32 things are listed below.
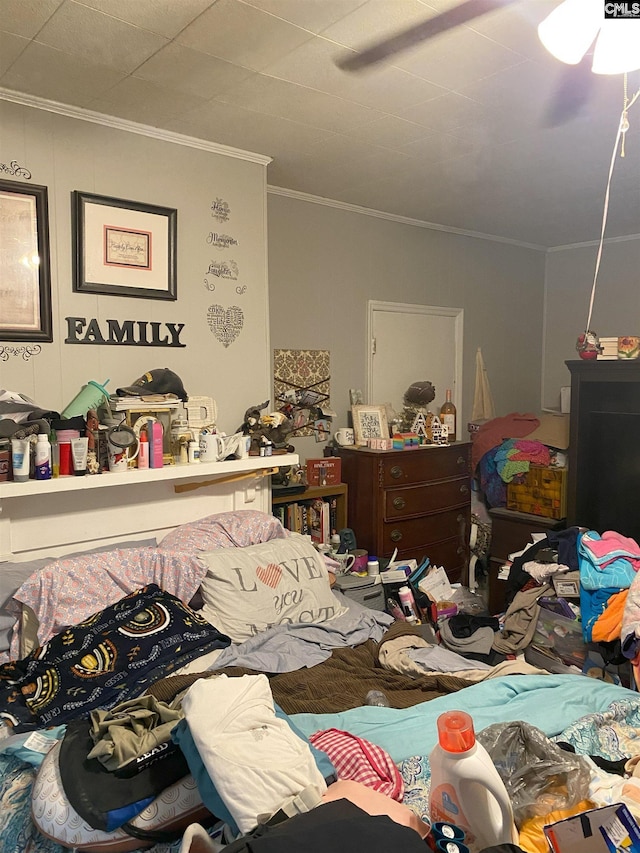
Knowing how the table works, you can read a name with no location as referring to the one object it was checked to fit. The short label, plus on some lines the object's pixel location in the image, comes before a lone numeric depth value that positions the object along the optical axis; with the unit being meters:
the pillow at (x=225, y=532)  2.63
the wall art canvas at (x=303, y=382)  3.77
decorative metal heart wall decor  2.97
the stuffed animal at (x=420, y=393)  4.38
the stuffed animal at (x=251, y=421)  3.07
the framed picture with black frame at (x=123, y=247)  2.55
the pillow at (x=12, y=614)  2.19
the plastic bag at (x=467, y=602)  3.65
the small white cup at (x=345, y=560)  3.43
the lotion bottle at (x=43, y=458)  2.33
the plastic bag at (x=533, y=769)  1.32
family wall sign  2.57
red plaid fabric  1.45
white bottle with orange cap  1.09
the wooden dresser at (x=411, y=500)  3.78
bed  1.62
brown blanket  1.99
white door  4.29
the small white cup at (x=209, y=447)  2.82
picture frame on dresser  4.01
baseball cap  2.71
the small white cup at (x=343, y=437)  3.96
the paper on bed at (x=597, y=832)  1.05
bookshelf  3.50
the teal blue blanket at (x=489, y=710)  1.75
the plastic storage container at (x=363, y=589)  3.16
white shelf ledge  2.31
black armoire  3.94
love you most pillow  2.45
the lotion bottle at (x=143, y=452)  2.62
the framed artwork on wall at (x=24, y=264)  2.37
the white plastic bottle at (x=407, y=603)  3.31
